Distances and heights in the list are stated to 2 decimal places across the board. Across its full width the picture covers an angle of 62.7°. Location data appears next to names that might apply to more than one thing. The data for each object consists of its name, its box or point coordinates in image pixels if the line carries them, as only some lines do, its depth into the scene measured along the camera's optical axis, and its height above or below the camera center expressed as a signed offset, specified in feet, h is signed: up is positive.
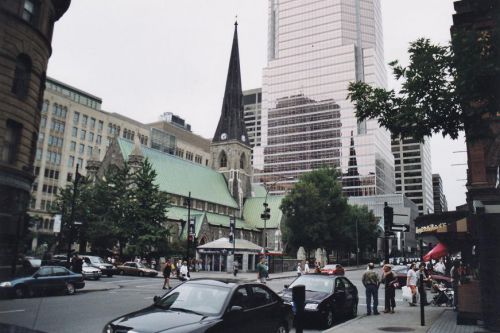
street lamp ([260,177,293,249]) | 119.50 +9.91
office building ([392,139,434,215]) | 518.37 +101.04
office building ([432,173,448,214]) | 633.61 +79.94
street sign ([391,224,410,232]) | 41.85 +2.62
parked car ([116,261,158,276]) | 122.72 -6.93
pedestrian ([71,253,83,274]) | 79.61 -3.91
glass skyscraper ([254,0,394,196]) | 369.50 +143.76
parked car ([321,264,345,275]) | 109.00 -4.77
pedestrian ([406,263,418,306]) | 61.16 -4.38
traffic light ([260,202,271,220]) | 119.50 +9.91
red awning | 56.68 +0.17
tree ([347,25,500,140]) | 26.86 +12.60
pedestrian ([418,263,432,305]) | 39.73 -3.75
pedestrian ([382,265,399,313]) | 50.65 -4.04
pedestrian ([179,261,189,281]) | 97.14 -5.97
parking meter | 20.84 -2.78
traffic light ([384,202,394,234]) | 41.37 +3.43
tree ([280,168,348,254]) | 205.36 +19.91
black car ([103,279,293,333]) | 21.57 -3.71
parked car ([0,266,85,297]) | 52.80 -5.40
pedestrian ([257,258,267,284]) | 81.66 -4.26
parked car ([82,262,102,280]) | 96.78 -6.34
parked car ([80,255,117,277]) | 109.83 -5.06
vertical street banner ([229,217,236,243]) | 147.43 +7.29
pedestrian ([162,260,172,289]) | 80.55 -4.88
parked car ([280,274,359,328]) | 40.50 -4.90
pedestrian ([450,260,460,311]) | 51.79 -2.92
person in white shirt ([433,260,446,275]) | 98.17 -3.56
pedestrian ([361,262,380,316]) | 49.01 -4.01
